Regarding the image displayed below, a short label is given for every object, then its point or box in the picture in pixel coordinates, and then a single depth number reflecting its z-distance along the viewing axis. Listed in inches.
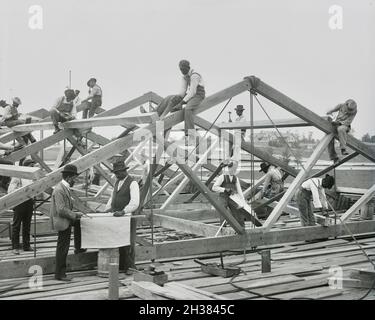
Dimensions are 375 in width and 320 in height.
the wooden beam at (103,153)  262.8
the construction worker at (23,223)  341.4
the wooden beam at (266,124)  395.4
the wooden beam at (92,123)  306.8
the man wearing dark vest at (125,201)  284.4
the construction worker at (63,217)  267.6
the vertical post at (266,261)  290.7
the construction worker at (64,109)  396.5
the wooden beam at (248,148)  412.5
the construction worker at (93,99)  533.6
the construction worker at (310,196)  397.1
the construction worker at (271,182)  489.4
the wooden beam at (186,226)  339.9
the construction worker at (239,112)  616.6
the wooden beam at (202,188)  303.0
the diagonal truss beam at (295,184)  346.0
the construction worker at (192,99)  318.3
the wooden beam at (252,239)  303.7
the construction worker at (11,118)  486.0
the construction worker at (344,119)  382.3
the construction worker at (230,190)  371.6
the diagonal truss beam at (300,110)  338.3
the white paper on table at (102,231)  269.9
